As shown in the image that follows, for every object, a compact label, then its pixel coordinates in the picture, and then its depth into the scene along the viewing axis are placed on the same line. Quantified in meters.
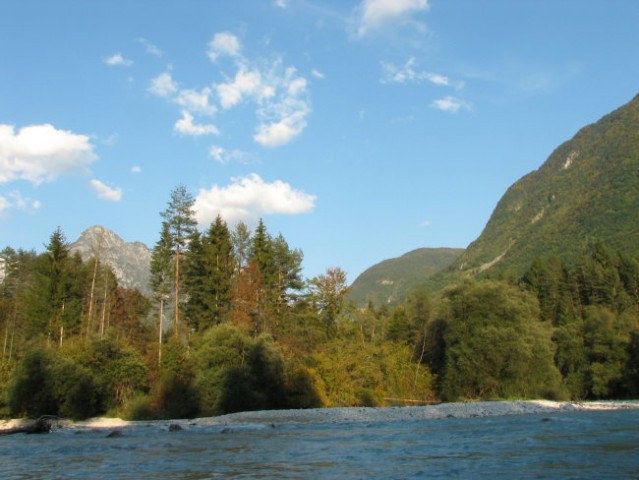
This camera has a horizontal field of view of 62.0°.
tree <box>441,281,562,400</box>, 51.03
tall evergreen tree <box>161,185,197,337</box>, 50.81
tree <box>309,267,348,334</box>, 60.94
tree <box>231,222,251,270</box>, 63.31
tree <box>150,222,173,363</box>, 51.75
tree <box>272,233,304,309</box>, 62.03
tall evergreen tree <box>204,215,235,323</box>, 53.69
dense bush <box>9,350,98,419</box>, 41.16
